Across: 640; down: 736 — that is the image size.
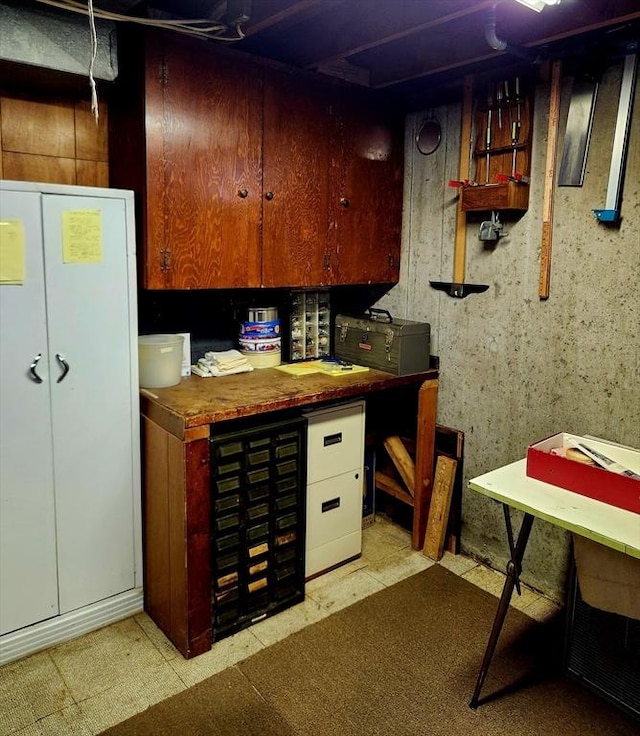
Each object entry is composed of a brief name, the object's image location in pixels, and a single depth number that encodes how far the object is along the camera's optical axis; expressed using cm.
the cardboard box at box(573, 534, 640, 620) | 179
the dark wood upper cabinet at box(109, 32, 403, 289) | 237
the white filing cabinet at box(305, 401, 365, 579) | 274
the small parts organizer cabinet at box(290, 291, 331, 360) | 312
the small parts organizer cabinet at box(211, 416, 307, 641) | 235
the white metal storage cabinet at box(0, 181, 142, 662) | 211
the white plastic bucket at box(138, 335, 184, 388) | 255
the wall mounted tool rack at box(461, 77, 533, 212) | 261
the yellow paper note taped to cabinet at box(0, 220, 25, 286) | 204
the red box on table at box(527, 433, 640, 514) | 182
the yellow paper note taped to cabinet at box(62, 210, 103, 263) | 216
